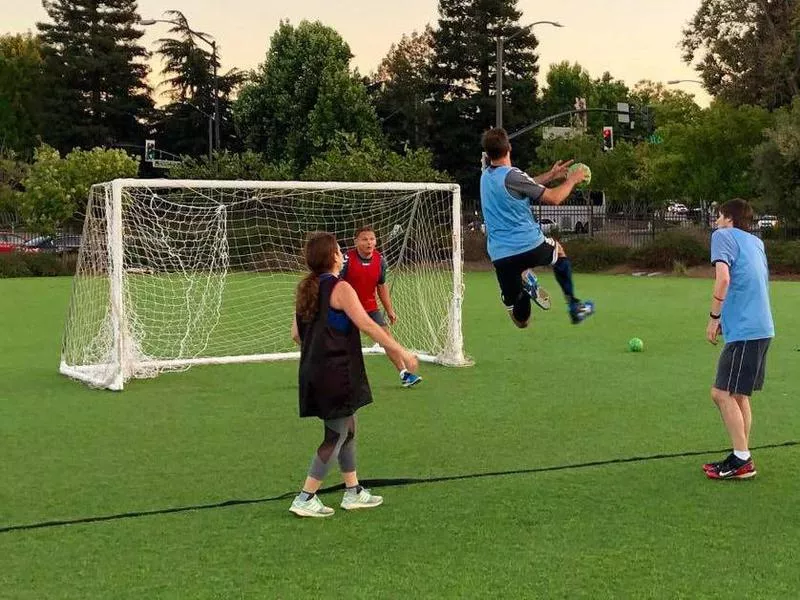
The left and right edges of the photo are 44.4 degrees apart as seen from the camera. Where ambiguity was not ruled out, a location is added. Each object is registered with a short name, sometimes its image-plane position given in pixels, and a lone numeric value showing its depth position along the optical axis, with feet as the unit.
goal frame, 38.24
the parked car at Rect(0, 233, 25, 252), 130.00
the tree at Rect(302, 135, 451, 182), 119.24
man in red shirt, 34.81
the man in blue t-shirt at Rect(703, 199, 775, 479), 21.77
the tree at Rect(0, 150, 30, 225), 153.58
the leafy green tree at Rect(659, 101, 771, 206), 134.82
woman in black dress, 19.49
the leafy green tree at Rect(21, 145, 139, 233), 127.24
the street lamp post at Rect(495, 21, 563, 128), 110.32
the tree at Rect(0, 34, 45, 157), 232.73
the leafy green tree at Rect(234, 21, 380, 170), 165.68
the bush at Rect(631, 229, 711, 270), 110.22
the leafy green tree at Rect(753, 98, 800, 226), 118.83
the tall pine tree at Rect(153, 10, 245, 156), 219.00
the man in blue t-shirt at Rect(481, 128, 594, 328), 23.38
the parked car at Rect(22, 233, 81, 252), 126.58
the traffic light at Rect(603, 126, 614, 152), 141.59
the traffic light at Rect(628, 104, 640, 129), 123.15
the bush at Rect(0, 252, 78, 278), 111.14
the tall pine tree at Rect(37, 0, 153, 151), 214.69
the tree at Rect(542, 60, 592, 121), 286.25
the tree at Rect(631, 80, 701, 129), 145.10
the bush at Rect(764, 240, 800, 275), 105.09
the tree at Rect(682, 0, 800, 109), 142.92
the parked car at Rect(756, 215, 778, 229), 131.75
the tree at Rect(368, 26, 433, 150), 201.46
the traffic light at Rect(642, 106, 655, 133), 129.29
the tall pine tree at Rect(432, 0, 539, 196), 198.18
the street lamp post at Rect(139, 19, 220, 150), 113.60
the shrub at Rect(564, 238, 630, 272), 113.70
